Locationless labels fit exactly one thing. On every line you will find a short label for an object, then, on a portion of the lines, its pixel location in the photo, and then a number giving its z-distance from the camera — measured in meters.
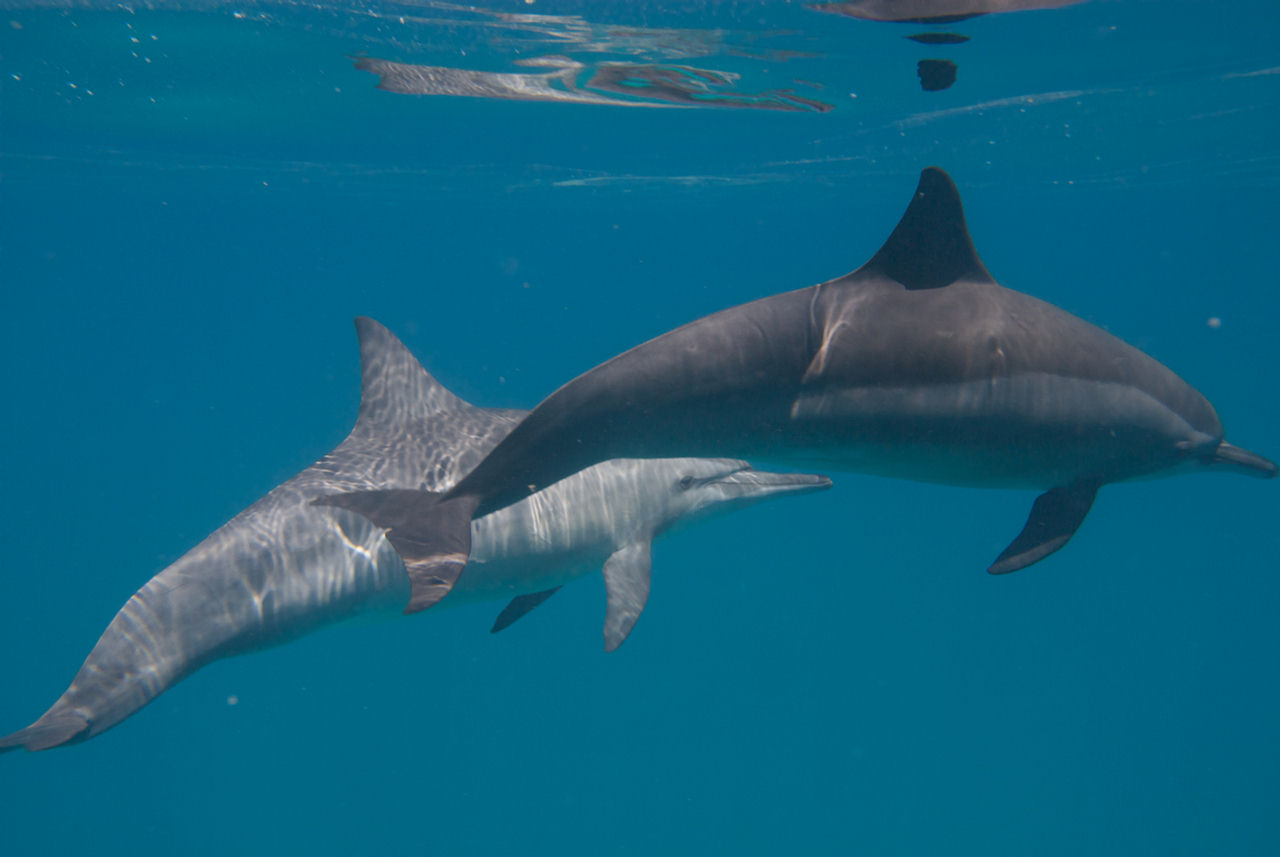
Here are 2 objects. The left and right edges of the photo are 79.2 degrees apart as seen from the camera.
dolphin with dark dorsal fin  3.66
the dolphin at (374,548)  5.44
